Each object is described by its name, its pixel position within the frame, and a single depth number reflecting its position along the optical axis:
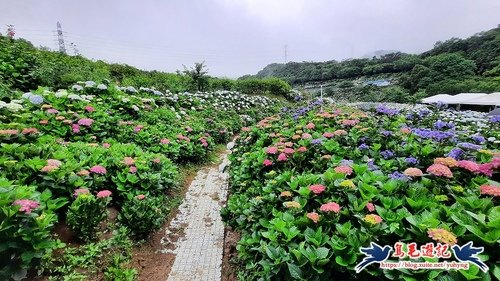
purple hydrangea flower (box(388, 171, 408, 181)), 2.69
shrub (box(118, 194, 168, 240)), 3.87
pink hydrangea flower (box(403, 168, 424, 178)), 2.66
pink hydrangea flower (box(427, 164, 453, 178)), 2.54
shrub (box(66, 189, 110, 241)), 3.21
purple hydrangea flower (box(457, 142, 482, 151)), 3.05
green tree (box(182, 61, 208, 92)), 15.98
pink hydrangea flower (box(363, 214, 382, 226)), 2.10
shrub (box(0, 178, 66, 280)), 2.30
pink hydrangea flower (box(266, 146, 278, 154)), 3.88
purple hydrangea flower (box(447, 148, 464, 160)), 2.97
